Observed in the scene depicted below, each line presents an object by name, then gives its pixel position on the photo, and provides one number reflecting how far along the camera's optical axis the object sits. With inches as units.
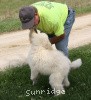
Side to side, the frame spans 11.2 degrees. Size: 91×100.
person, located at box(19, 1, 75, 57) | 310.7
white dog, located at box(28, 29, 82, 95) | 308.2
